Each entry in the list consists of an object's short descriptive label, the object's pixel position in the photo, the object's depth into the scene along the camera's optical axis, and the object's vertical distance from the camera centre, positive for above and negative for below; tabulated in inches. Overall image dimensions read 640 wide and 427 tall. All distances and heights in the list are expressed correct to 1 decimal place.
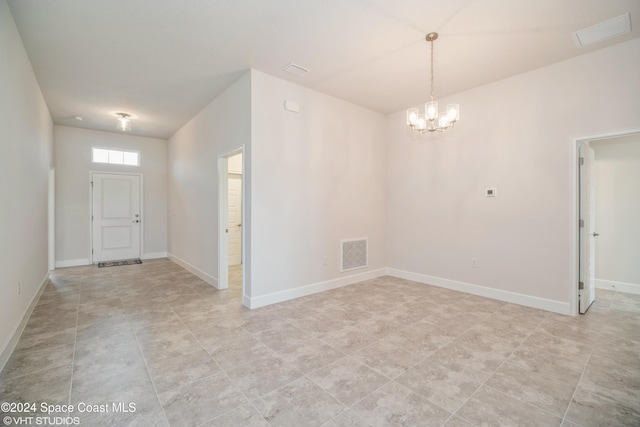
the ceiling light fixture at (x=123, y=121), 214.8 +68.0
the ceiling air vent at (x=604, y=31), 106.1 +70.0
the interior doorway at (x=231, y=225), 178.4 -10.9
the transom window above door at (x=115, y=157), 259.6 +49.8
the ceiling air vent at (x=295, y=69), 140.7 +70.5
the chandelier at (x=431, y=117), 121.3 +40.5
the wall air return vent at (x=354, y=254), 189.5 -29.2
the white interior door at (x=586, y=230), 135.0 -9.6
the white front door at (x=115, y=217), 260.5 -6.3
